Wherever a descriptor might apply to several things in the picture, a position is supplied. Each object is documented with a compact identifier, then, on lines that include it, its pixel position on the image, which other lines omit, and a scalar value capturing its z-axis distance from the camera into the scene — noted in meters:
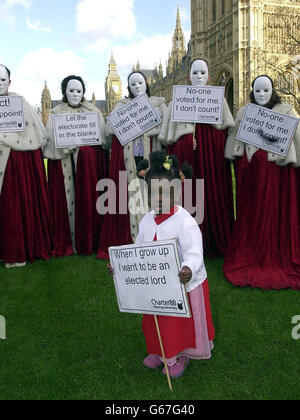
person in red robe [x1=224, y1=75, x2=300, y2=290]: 4.58
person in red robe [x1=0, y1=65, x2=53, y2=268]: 5.49
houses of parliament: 39.22
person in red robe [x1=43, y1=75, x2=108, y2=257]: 5.84
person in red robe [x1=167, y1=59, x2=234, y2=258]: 5.28
